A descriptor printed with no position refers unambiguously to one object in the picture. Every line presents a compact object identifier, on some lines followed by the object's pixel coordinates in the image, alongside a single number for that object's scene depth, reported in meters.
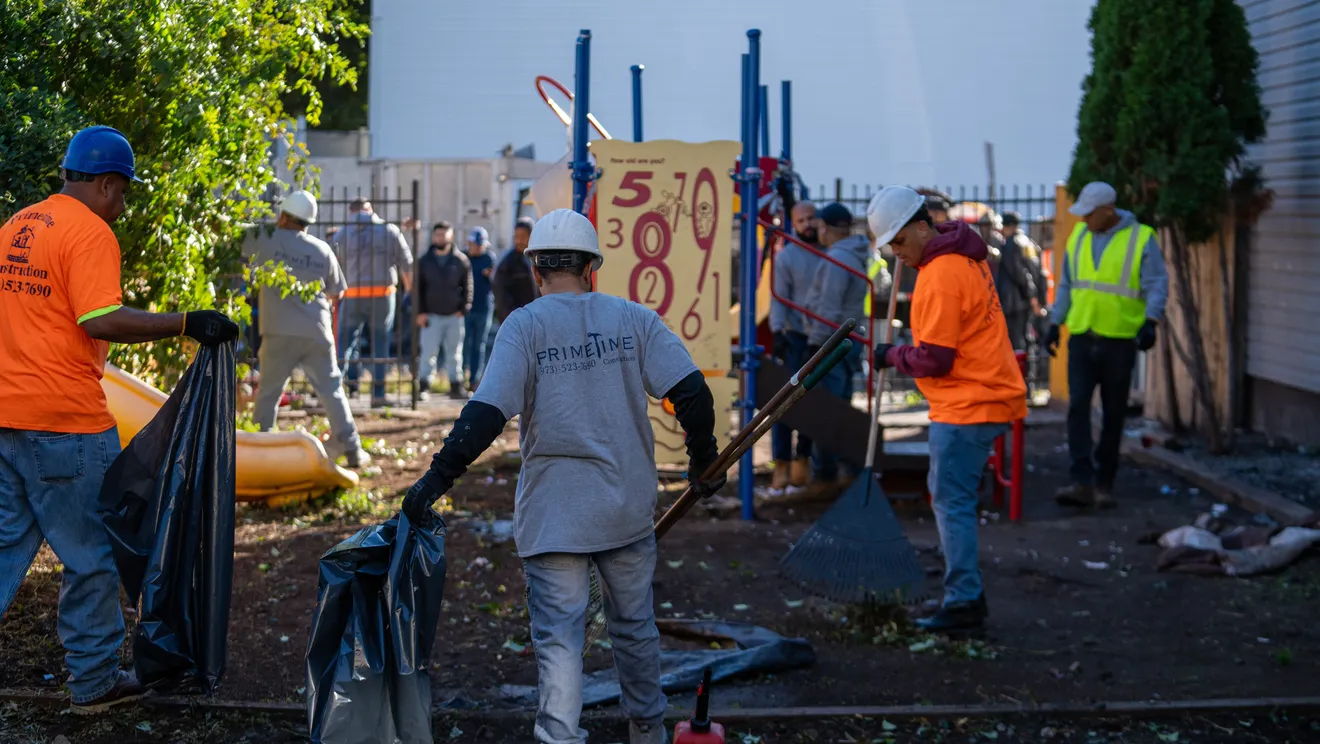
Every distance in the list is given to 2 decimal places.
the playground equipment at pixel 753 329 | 8.26
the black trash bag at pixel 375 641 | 3.96
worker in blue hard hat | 4.54
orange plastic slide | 8.23
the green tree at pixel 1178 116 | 9.73
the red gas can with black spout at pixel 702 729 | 3.98
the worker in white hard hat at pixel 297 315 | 8.98
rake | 6.04
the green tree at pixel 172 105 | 5.84
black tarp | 5.23
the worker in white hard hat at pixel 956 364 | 5.90
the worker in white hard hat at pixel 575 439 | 4.03
